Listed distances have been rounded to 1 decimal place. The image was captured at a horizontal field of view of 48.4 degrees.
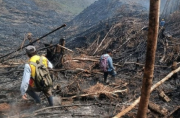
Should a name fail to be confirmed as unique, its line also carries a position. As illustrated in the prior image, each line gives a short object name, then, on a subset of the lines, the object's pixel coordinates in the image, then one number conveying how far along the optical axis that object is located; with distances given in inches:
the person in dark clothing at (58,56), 293.9
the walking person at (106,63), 281.7
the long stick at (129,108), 111.9
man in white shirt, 160.2
